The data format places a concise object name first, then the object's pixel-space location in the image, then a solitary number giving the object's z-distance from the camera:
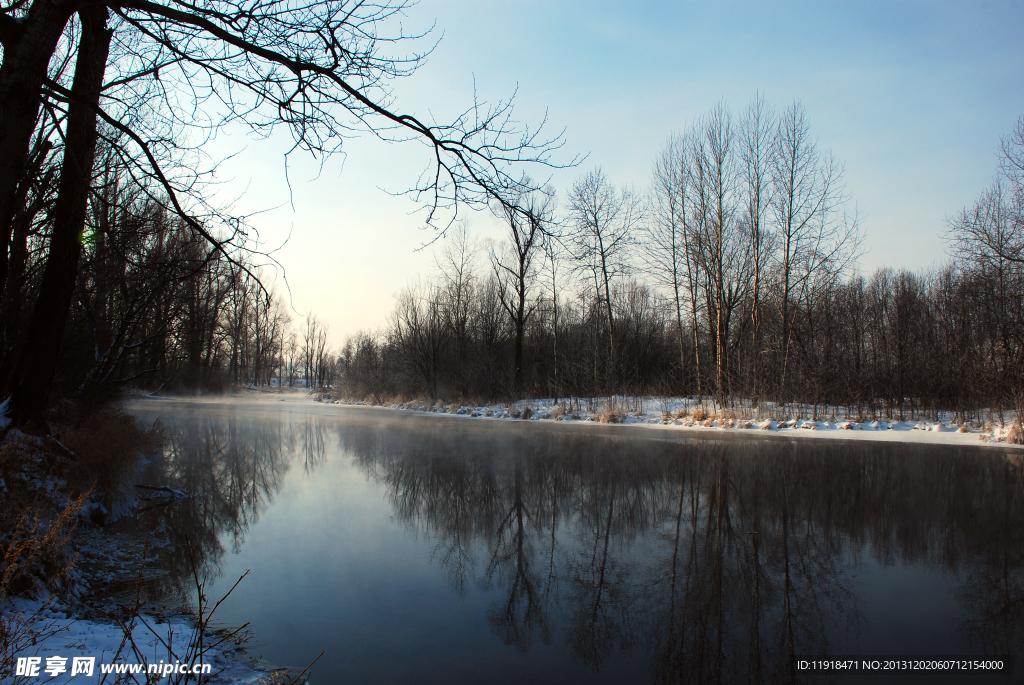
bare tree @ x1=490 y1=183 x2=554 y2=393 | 31.61
